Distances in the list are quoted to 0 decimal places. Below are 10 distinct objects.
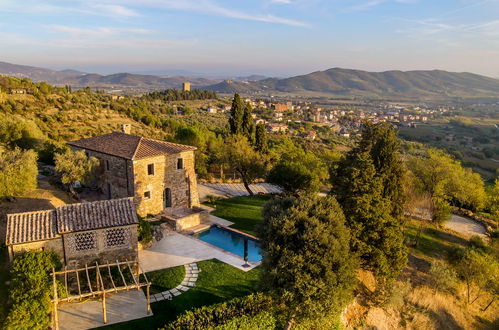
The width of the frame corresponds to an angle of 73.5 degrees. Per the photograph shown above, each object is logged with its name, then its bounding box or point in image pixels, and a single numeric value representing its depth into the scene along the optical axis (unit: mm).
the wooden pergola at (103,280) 11453
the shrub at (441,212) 26484
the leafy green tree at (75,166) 21031
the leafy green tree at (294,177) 28172
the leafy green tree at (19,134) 26312
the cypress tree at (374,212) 17328
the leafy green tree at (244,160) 31661
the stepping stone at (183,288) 14312
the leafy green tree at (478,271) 19438
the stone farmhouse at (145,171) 21516
